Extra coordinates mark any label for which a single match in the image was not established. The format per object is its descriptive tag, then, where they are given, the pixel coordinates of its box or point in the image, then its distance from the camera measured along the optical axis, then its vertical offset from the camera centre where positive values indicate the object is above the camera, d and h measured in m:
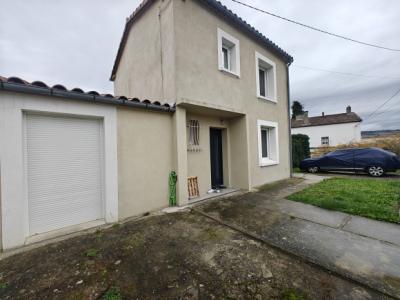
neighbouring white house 24.16 +3.15
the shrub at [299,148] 12.38 +0.11
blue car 8.85 -0.77
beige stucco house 4.89 +2.34
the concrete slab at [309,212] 3.94 -1.63
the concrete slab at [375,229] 3.17 -1.67
